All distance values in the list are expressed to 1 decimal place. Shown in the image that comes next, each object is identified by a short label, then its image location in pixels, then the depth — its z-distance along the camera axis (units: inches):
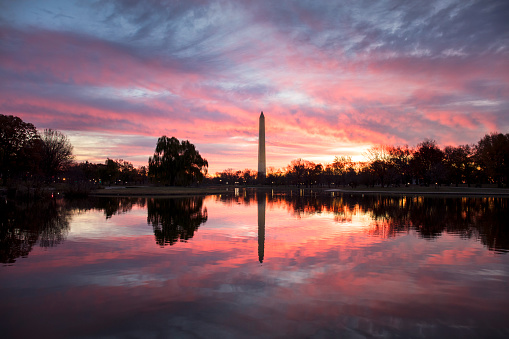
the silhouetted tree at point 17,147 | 2167.8
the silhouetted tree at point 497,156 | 2992.1
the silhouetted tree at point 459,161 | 4060.0
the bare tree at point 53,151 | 2920.8
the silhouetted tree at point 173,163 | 2374.5
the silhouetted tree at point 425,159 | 3491.6
